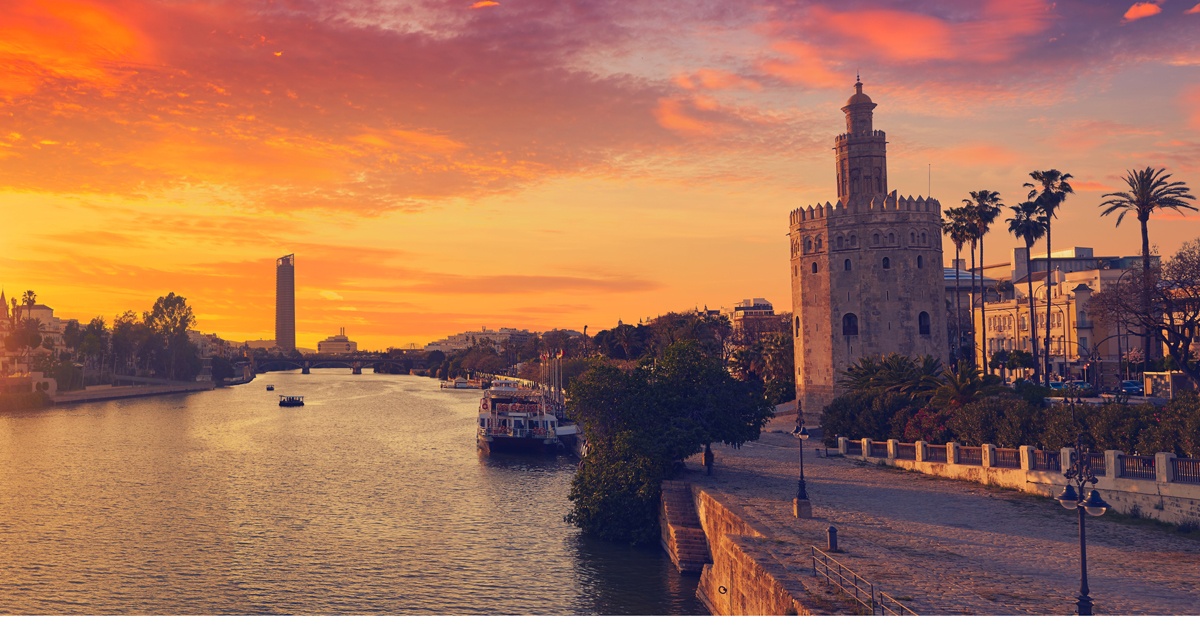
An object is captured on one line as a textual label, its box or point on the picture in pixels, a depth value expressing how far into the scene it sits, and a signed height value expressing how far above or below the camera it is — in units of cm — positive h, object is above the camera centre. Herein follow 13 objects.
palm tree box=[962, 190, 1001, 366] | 9331 +1438
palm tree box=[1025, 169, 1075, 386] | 8438 +1464
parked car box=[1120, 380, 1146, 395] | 7762 -291
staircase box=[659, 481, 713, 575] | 3975 -766
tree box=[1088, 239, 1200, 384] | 6044 +359
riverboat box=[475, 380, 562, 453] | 8875 -675
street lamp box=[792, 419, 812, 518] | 3719 -591
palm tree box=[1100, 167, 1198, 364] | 6719 +1127
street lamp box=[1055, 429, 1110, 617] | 1897 -315
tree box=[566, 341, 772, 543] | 4659 -373
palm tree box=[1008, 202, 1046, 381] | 8725 +1211
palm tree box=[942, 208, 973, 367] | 9512 +1290
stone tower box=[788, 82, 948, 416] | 8056 +721
